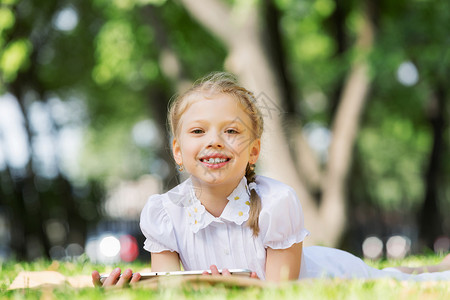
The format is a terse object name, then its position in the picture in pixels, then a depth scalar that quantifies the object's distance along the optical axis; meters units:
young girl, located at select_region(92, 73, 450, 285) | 3.30
